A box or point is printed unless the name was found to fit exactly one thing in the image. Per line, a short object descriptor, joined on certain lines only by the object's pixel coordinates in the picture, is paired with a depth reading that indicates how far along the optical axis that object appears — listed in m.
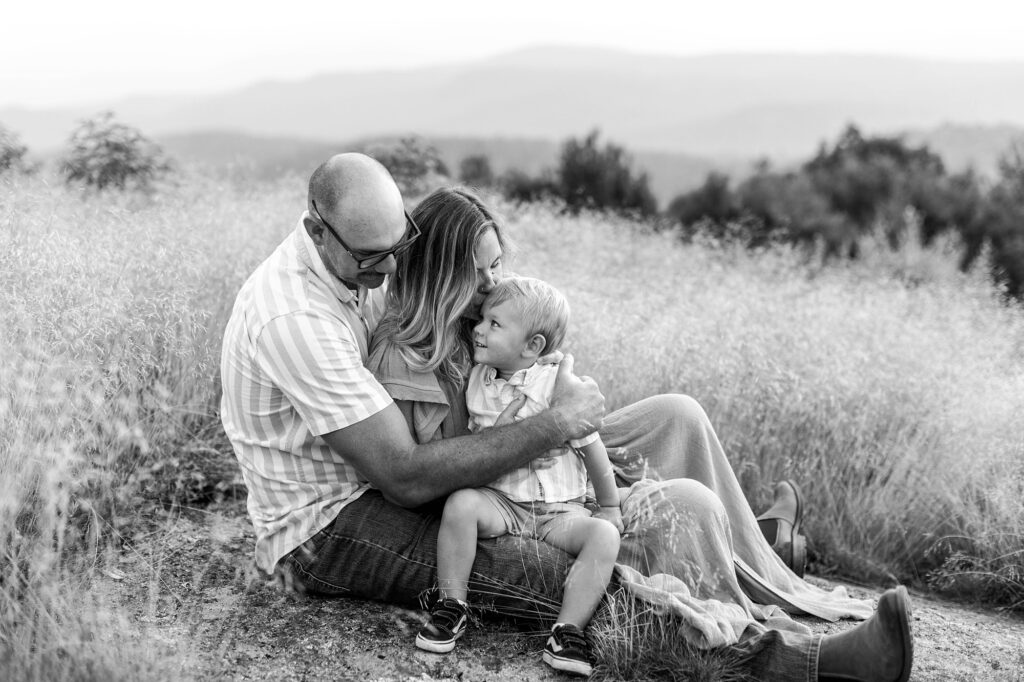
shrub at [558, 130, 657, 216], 13.86
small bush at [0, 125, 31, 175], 6.45
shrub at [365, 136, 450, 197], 10.09
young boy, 2.86
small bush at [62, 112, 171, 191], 8.95
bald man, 2.72
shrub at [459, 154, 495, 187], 15.09
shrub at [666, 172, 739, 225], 13.30
